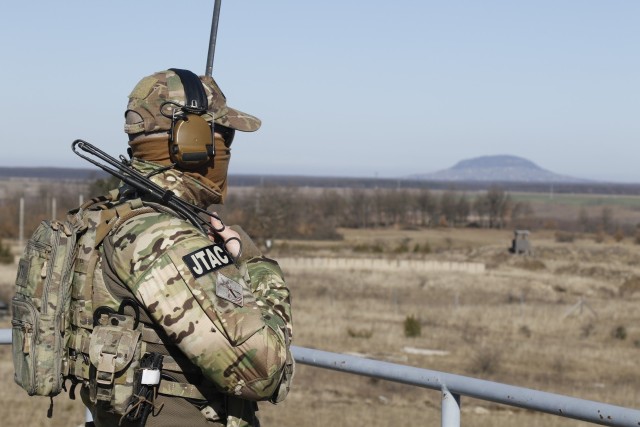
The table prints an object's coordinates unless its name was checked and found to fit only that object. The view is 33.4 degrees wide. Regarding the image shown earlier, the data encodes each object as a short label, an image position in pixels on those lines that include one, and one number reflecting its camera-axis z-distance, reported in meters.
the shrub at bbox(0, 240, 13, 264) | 53.65
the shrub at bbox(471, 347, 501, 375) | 24.12
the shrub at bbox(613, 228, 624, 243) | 94.66
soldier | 2.62
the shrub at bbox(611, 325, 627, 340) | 31.33
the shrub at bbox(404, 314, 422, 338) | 30.12
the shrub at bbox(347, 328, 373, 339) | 29.38
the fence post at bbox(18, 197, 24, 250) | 75.34
